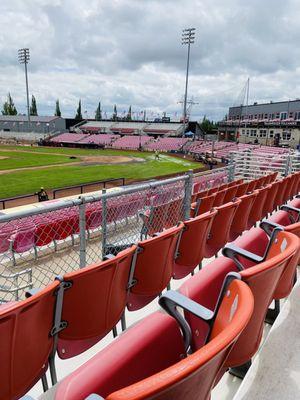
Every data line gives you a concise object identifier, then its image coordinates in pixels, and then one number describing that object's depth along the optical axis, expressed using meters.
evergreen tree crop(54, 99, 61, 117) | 107.81
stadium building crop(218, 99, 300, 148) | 56.22
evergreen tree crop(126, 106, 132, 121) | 98.06
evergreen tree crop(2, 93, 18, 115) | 109.94
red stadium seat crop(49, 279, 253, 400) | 0.84
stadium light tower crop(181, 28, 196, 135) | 52.98
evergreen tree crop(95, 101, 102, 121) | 116.82
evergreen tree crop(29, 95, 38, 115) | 111.25
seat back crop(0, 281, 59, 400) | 1.42
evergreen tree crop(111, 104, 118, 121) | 100.04
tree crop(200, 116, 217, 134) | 96.56
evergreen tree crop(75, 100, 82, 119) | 105.64
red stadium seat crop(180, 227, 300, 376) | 1.51
